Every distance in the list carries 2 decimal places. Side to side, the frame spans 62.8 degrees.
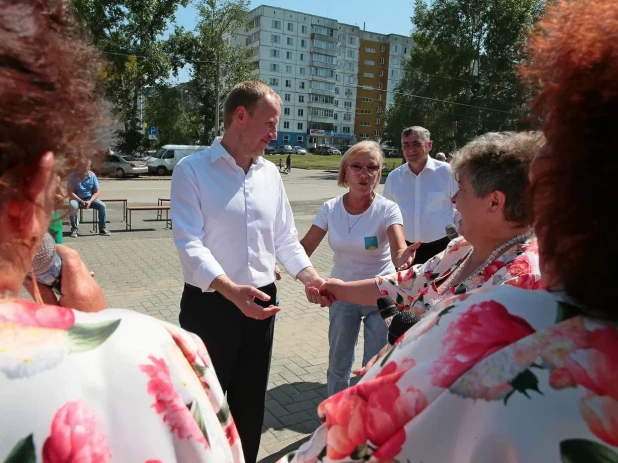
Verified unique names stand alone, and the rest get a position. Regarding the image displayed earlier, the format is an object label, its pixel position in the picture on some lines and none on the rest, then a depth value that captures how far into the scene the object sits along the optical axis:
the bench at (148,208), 12.24
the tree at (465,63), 35.31
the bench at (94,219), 11.77
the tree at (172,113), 39.09
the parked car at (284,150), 66.25
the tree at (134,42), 33.56
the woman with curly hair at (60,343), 0.76
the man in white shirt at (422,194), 5.45
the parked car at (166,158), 31.17
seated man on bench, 10.87
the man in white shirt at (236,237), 2.92
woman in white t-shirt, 3.72
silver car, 28.35
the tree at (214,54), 38.57
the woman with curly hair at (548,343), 0.81
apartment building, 84.24
